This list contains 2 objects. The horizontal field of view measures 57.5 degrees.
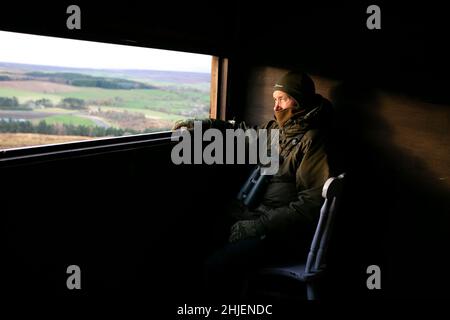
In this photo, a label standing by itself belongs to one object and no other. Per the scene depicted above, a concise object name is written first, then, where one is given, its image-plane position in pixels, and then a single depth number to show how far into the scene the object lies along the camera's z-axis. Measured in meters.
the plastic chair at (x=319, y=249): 1.63
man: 1.80
